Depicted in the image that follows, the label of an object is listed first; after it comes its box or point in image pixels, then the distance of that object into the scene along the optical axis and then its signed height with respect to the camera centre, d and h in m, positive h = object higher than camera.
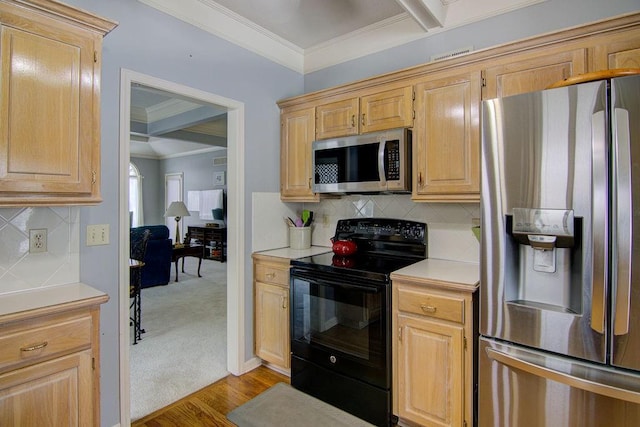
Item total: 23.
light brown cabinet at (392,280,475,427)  1.77 -0.79
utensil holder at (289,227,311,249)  3.00 -0.24
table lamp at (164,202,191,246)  6.62 -0.02
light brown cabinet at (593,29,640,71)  1.59 +0.76
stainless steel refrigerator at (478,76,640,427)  1.22 -0.19
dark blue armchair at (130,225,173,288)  5.09 -0.74
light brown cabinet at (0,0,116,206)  1.42 +0.48
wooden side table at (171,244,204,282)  5.83 -0.73
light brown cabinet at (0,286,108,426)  1.32 -0.65
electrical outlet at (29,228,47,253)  1.71 -0.15
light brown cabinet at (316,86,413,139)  2.29 +0.71
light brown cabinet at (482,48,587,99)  1.74 +0.76
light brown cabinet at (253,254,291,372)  2.57 -0.78
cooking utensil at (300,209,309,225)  3.11 -0.05
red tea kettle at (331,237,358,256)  2.58 -0.29
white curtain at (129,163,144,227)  8.92 +0.35
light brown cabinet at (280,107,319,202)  2.82 +0.48
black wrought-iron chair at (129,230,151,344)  3.17 -0.67
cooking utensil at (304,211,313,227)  3.10 -0.10
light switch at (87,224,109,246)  1.88 -0.14
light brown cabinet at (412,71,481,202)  2.02 +0.44
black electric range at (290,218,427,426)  2.02 -0.71
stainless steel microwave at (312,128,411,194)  2.26 +0.34
